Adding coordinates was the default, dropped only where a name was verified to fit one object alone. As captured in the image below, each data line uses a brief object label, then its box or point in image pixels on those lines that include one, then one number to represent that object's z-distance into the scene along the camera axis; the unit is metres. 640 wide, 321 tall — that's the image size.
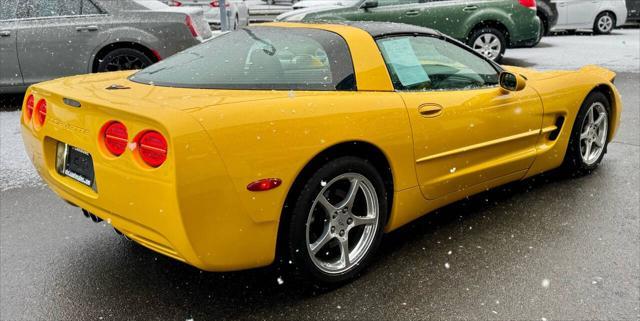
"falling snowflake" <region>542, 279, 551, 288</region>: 2.97
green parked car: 9.80
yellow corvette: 2.41
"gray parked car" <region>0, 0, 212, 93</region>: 7.08
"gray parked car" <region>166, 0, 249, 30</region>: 13.78
